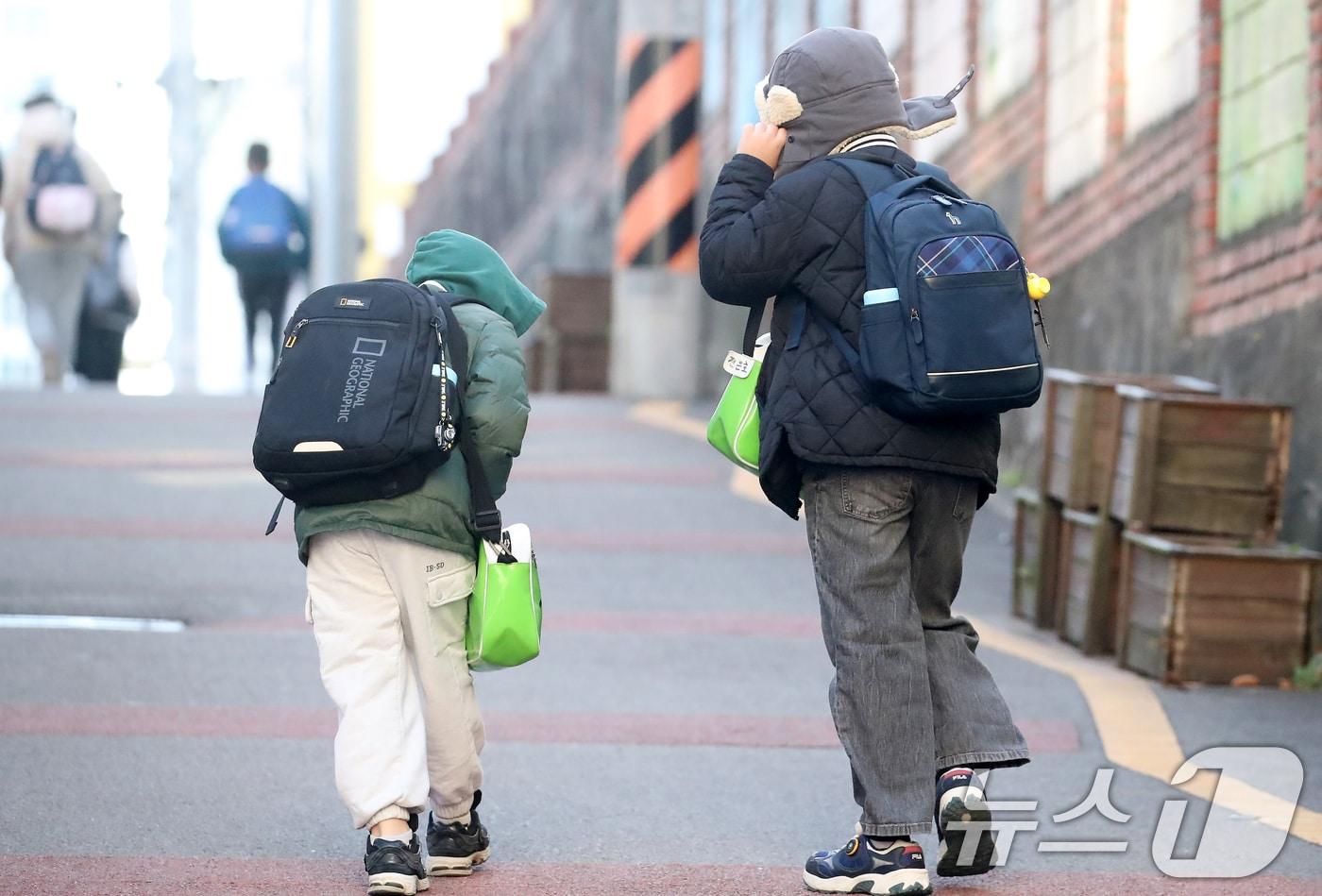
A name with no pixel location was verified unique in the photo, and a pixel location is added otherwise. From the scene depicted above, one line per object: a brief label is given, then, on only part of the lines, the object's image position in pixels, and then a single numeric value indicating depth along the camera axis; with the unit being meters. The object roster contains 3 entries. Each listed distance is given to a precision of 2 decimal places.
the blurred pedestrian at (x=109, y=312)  33.91
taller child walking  8.73
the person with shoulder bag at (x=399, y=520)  8.66
